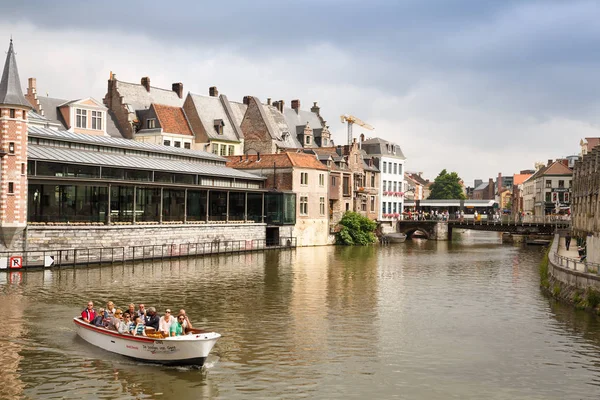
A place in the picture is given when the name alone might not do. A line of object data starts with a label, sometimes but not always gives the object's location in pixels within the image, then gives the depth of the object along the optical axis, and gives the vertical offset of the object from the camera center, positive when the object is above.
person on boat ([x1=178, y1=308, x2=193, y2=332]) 22.22 -3.71
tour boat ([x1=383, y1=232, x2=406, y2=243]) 87.50 -2.93
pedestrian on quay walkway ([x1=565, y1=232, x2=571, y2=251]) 55.05 -2.06
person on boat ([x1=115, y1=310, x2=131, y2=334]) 22.94 -3.87
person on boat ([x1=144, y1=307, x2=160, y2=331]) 23.52 -3.80
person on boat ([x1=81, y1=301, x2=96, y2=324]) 24.80 -3.84
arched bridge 87.75 -1.32
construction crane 112.88 +16.39
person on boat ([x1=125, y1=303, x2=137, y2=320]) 23.87 -3.61
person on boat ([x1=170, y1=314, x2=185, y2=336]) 21.83 -3.81
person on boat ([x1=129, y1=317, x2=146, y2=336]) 22.56 -3.94
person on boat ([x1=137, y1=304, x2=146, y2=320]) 23.85 -3.58
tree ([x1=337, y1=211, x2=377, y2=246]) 79.69 -1.77
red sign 43.47 -3.31
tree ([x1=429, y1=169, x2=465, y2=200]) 153.38 +6.81
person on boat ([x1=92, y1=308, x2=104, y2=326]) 24.14 -3.91
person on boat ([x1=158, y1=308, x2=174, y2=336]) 21.89 -3.64
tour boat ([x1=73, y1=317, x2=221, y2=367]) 20.98 -4.36
